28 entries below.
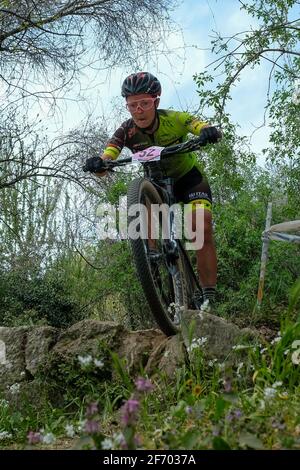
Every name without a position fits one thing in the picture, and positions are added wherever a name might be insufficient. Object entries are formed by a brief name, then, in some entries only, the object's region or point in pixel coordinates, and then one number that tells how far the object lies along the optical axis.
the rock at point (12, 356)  4.61
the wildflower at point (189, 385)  3.55
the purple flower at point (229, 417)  2.25
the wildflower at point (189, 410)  2.35
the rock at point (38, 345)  4.57
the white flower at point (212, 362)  3.51
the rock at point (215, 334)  3.96
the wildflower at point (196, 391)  2.95
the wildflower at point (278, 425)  2.06
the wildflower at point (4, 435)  3.40
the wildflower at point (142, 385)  2.09
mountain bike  4.13
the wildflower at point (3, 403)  4.19
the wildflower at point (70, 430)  2.42
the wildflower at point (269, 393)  2.45
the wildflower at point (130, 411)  1.95
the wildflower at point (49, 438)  2.19
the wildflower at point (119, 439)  2.01
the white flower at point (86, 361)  2.47
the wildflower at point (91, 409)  1.97
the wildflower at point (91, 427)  1.95
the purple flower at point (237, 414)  2.23
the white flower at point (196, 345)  3.49
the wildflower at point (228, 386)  2.18
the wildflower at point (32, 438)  2.12
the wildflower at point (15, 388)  3.71
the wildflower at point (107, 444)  2.00
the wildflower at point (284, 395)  2.67
